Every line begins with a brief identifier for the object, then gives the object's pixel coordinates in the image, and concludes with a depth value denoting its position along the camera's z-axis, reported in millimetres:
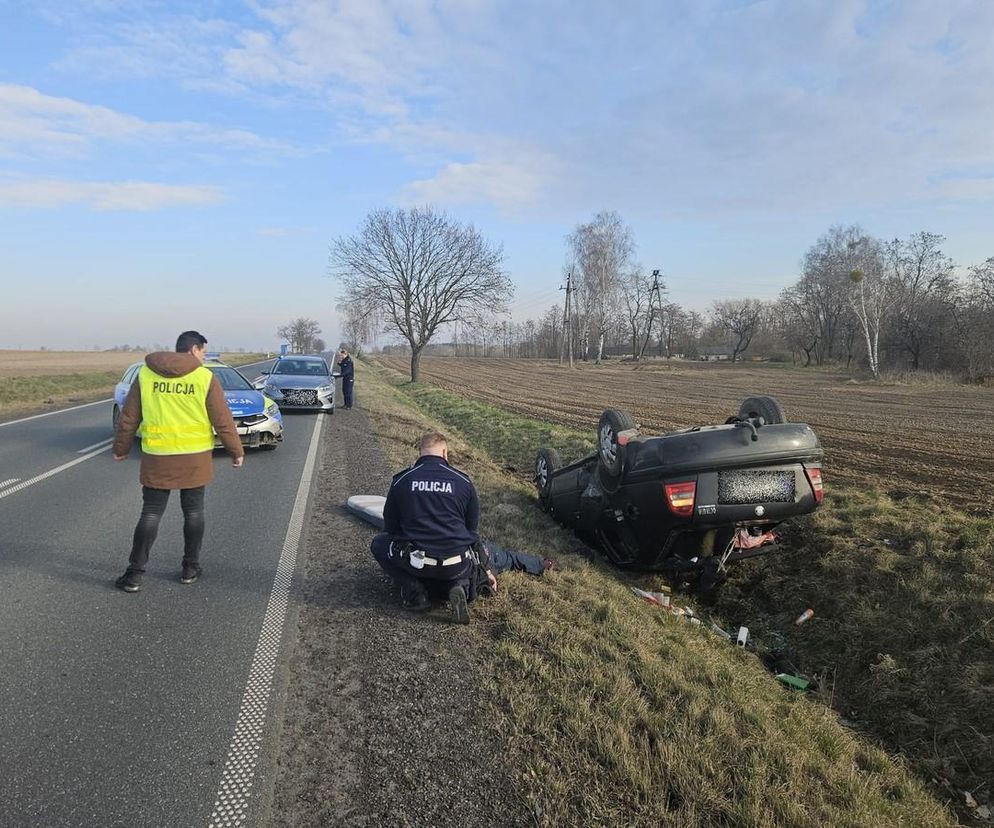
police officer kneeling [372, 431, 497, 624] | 3865
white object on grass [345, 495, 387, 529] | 5953
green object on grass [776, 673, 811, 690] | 4242
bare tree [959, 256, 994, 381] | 33281
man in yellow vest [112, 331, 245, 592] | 4270
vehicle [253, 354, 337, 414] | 15172
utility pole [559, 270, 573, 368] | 60500
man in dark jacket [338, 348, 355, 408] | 17453
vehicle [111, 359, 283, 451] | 9523
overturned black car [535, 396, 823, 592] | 4520
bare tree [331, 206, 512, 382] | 29594
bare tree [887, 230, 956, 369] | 41062
